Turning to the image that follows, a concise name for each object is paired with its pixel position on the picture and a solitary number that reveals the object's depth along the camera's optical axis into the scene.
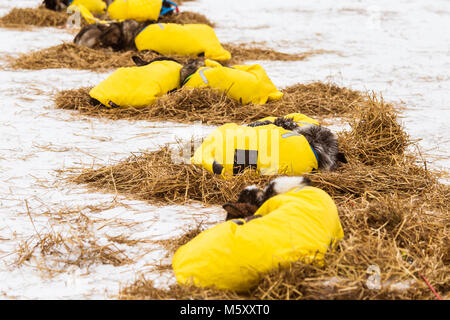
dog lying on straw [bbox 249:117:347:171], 7.38
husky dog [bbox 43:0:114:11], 21.69
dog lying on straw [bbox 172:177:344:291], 4.56
